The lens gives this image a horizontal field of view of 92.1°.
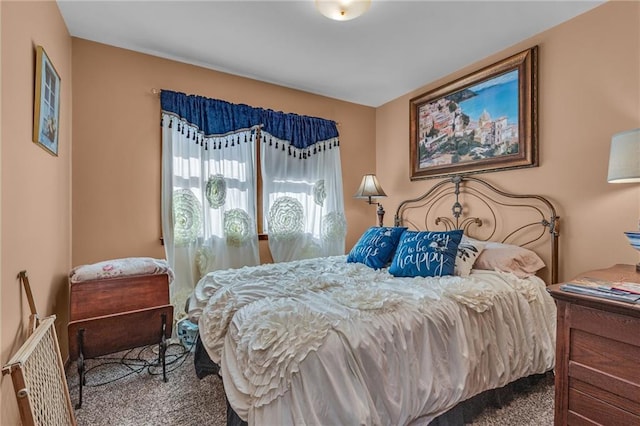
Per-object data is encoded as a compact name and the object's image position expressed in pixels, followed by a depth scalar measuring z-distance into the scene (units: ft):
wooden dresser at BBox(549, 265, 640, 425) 3.93
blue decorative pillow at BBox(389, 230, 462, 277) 6.91
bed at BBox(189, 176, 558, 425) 3.78
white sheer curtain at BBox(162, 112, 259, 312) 8.92
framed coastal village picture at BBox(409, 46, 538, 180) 7.91
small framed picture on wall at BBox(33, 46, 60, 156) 5.16
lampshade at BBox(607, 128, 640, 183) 5.10
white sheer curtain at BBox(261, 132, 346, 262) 10.59
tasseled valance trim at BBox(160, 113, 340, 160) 9.09
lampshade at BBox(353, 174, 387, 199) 10.94
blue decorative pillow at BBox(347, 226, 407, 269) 8.26
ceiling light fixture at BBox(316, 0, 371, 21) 6.14
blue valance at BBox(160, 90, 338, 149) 9.11
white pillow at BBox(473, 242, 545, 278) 7.04
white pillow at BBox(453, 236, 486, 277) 6.98
